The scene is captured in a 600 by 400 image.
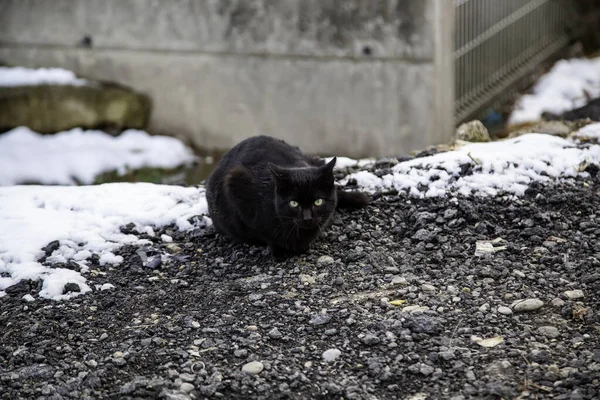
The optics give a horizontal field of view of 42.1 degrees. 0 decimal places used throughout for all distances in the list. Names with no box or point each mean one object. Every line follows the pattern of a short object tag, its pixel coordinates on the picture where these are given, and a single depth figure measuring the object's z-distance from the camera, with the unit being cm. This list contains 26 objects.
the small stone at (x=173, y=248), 443
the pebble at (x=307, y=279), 391
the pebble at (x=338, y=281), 386
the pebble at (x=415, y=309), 353
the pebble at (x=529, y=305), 348
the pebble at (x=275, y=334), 344
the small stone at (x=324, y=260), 409
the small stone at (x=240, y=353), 330
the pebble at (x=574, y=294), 354
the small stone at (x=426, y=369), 310
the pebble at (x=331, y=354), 325
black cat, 399
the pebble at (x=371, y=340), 332
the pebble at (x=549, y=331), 327
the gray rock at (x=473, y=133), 585
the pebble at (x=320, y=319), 351
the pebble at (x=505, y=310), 347
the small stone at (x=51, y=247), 434
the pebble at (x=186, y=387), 306
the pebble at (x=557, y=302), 349
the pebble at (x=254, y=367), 318
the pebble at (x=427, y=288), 372
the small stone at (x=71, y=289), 400
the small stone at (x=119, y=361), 328
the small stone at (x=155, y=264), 425
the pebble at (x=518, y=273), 378
